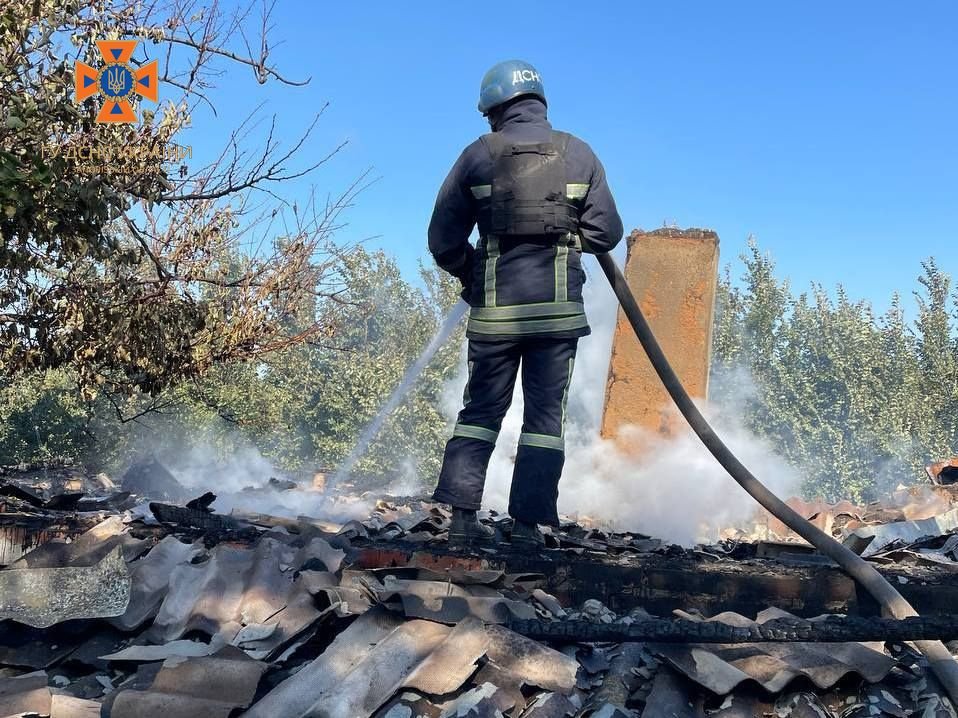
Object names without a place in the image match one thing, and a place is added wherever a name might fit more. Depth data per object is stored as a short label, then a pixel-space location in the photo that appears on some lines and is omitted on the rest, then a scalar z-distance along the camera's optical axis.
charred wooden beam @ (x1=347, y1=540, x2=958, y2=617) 3.10
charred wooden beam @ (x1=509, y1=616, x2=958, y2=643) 2.39
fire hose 2.44
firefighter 3.65
